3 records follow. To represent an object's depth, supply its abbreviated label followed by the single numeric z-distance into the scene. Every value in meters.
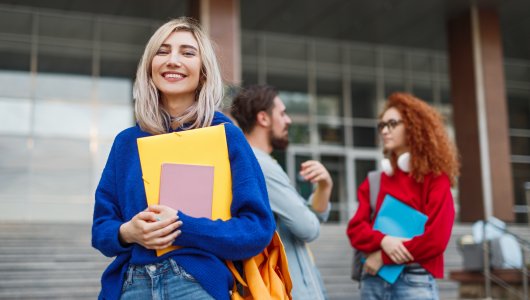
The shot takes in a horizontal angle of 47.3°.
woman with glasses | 3.26
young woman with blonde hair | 1.79
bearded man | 2.95
